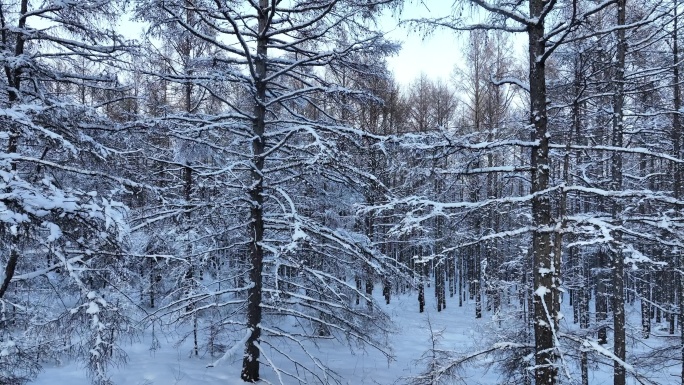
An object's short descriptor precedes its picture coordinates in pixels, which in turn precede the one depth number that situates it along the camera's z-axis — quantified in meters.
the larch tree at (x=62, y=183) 4.30
